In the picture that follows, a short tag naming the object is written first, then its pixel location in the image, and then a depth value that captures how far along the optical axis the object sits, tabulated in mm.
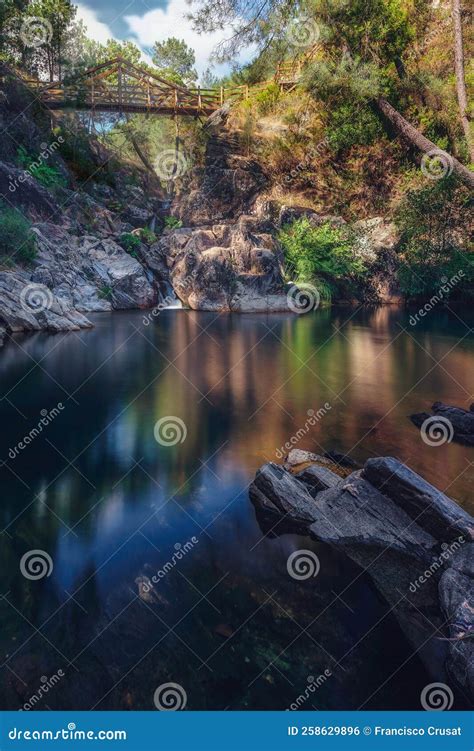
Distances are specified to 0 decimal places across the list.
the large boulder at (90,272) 23375
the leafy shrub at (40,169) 28641
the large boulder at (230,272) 28125
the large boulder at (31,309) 18094
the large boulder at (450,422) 9319
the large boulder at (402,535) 4273
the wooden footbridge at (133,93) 32678
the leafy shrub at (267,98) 34438
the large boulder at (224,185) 35062
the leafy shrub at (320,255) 29969
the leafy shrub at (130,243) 29859
